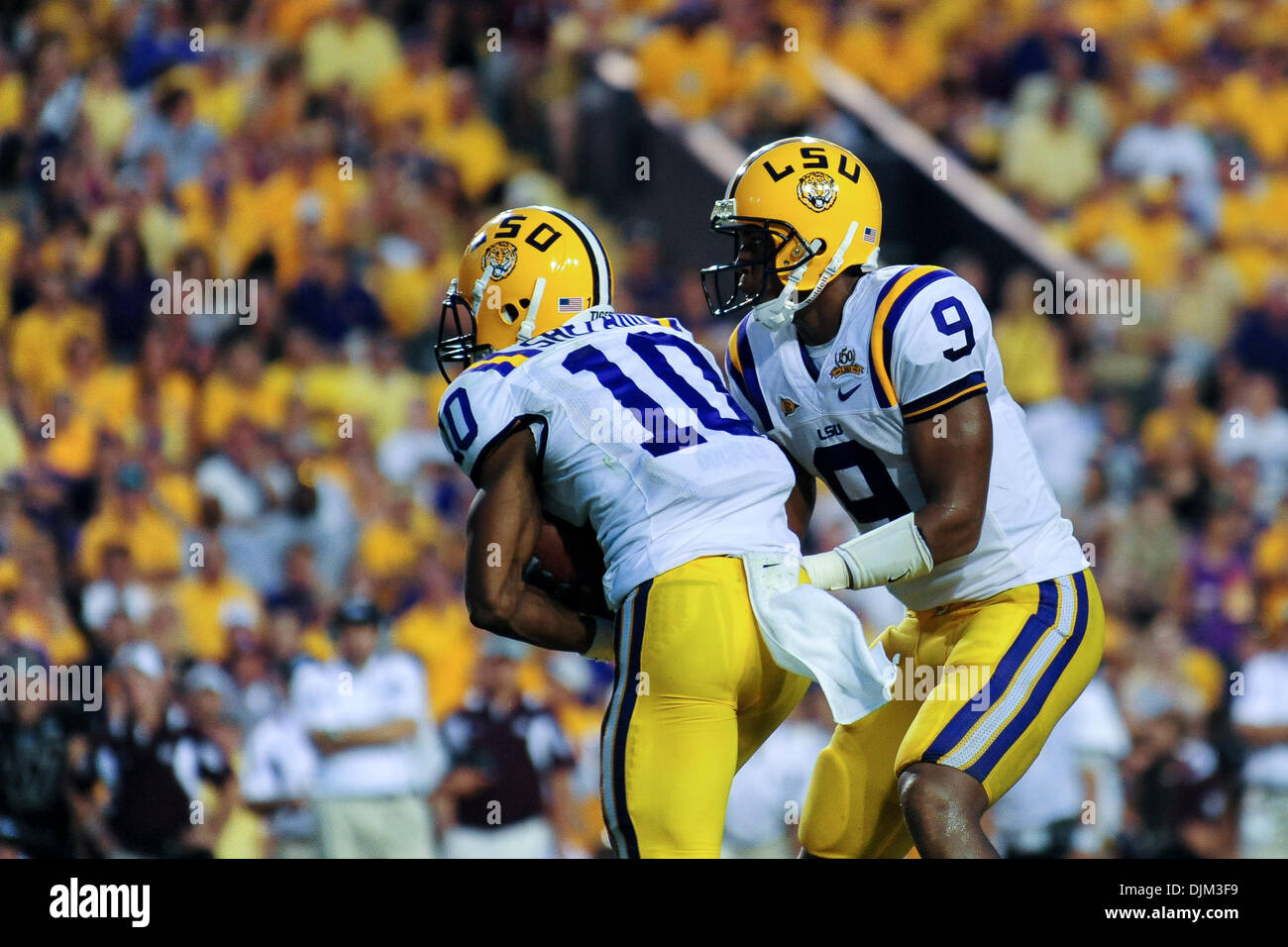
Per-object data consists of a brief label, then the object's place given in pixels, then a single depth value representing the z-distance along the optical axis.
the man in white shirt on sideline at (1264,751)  7.38
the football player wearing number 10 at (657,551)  3.92
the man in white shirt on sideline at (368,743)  7.23
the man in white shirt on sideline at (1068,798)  7.30
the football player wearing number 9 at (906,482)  4.08
